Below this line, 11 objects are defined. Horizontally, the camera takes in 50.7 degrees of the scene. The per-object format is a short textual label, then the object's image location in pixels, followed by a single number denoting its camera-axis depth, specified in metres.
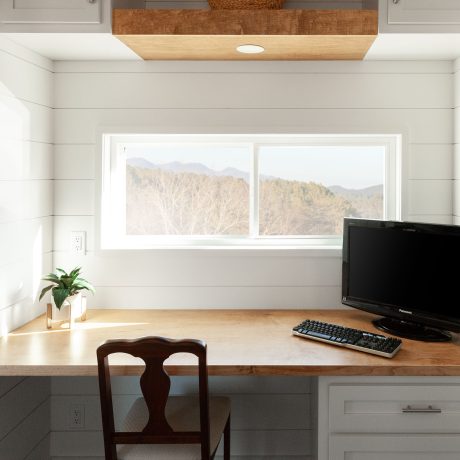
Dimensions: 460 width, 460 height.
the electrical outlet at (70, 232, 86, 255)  2.38
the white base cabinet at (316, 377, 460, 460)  1.66
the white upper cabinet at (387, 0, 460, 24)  1.86
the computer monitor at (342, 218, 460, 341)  1.87
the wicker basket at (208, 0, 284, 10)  1.89
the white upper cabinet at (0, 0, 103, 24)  1.88
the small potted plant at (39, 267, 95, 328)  2.06
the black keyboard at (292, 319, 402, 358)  1.72
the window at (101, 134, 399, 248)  2.47
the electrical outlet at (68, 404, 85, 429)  2.35
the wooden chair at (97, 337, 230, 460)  1.45
